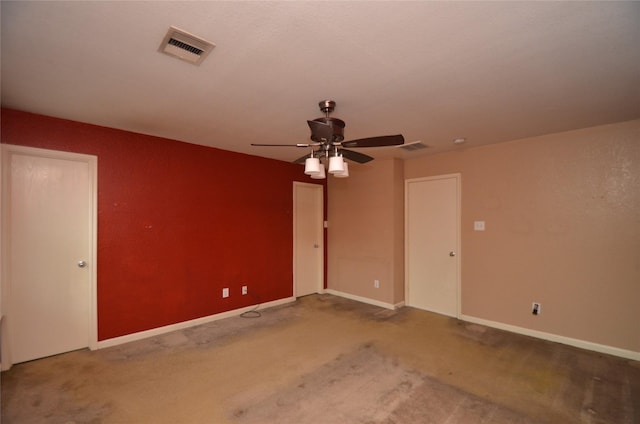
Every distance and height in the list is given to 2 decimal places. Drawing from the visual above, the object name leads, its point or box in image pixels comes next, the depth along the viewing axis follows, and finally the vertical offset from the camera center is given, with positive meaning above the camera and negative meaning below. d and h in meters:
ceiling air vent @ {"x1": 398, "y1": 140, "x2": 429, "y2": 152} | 3.94 +0.92
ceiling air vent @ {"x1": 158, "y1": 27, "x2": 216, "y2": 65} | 1.67 +1.01
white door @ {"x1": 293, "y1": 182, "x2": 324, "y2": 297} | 5.30 -0.48
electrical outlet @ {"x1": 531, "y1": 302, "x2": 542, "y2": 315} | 3.58 -1.17
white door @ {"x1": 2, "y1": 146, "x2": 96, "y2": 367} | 2.85 -0.38
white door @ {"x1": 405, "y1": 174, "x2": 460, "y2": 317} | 4.38 -0.47
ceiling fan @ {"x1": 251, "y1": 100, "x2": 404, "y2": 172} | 2.17 +0.59
